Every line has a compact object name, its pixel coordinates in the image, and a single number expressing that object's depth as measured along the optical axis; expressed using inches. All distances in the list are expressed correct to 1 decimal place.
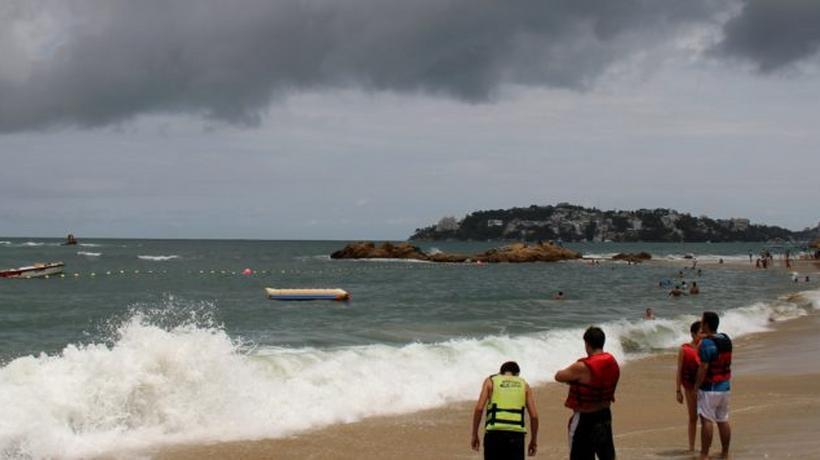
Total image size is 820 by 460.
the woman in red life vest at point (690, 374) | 371.6
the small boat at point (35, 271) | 2303.5
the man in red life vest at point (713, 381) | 348.2
